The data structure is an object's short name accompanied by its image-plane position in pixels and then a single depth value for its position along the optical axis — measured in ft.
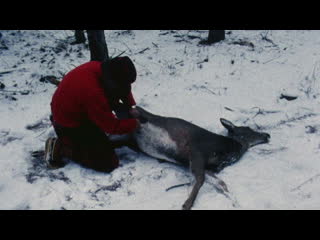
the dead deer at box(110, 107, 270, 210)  16.03
